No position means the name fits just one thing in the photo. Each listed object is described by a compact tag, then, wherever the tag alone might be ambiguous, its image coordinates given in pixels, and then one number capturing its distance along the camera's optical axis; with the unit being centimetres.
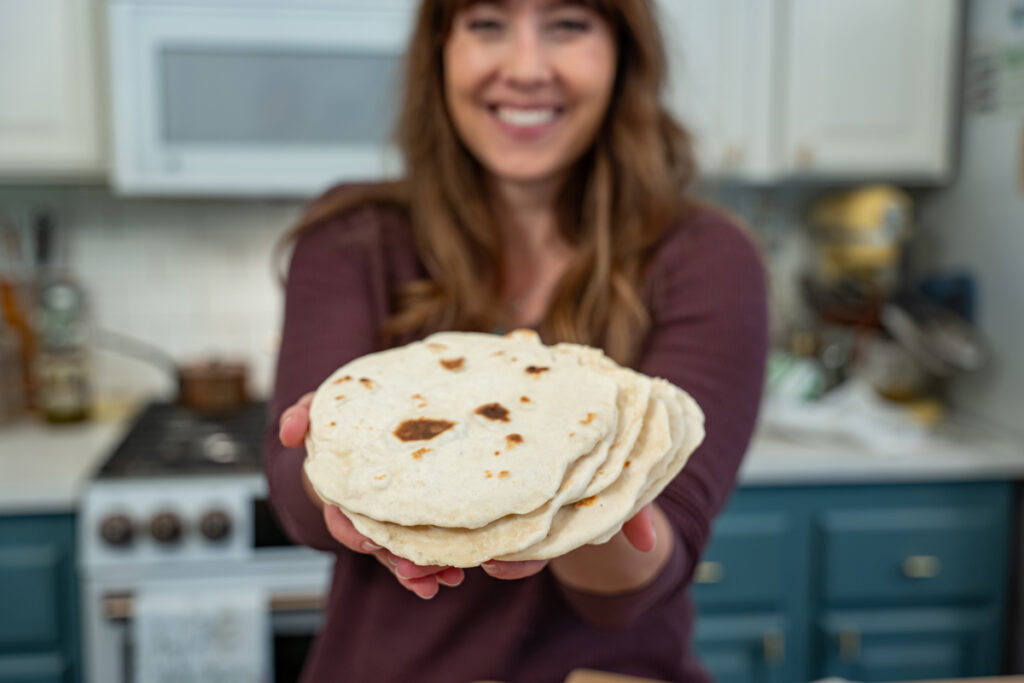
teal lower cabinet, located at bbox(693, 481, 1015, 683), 208
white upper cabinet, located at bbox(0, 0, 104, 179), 214
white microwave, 212
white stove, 186
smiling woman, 104
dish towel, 183
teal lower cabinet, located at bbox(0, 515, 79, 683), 187
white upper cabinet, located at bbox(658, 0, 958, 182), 232
